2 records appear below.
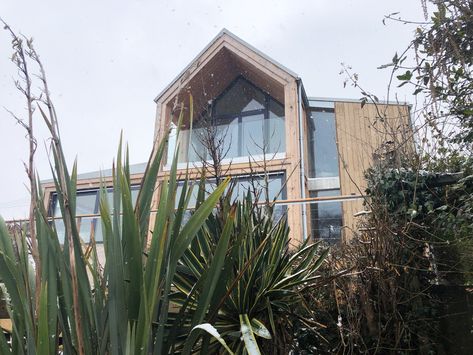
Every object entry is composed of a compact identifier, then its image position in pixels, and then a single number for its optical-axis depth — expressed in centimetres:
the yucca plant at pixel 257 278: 228
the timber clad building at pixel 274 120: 986
